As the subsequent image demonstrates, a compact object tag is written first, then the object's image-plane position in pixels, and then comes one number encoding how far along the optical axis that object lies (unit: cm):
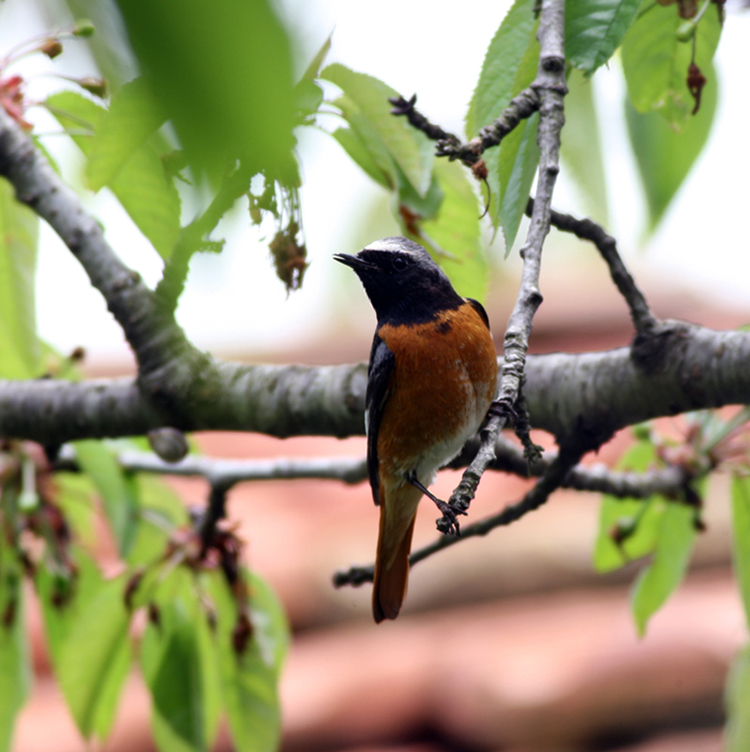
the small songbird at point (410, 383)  469
